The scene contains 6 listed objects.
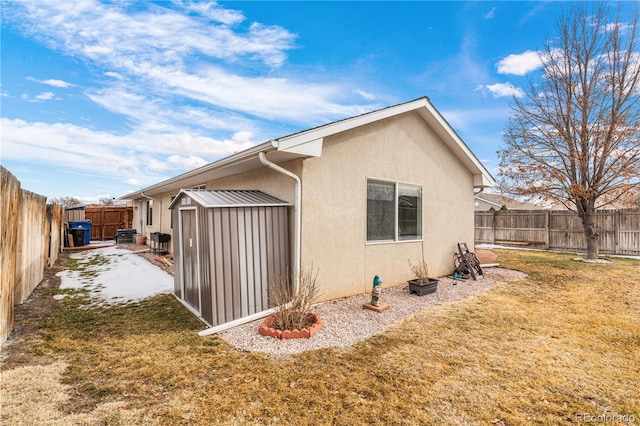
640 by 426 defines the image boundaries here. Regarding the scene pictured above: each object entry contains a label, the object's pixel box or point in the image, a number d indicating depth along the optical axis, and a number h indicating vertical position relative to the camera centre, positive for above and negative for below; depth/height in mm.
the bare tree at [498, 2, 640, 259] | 10914 +3926
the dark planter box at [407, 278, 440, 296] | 6227 -1499
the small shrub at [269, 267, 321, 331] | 4234 -1336
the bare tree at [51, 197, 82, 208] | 26075 +1569
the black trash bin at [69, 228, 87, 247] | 13983 -861
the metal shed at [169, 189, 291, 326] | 4383 -518
